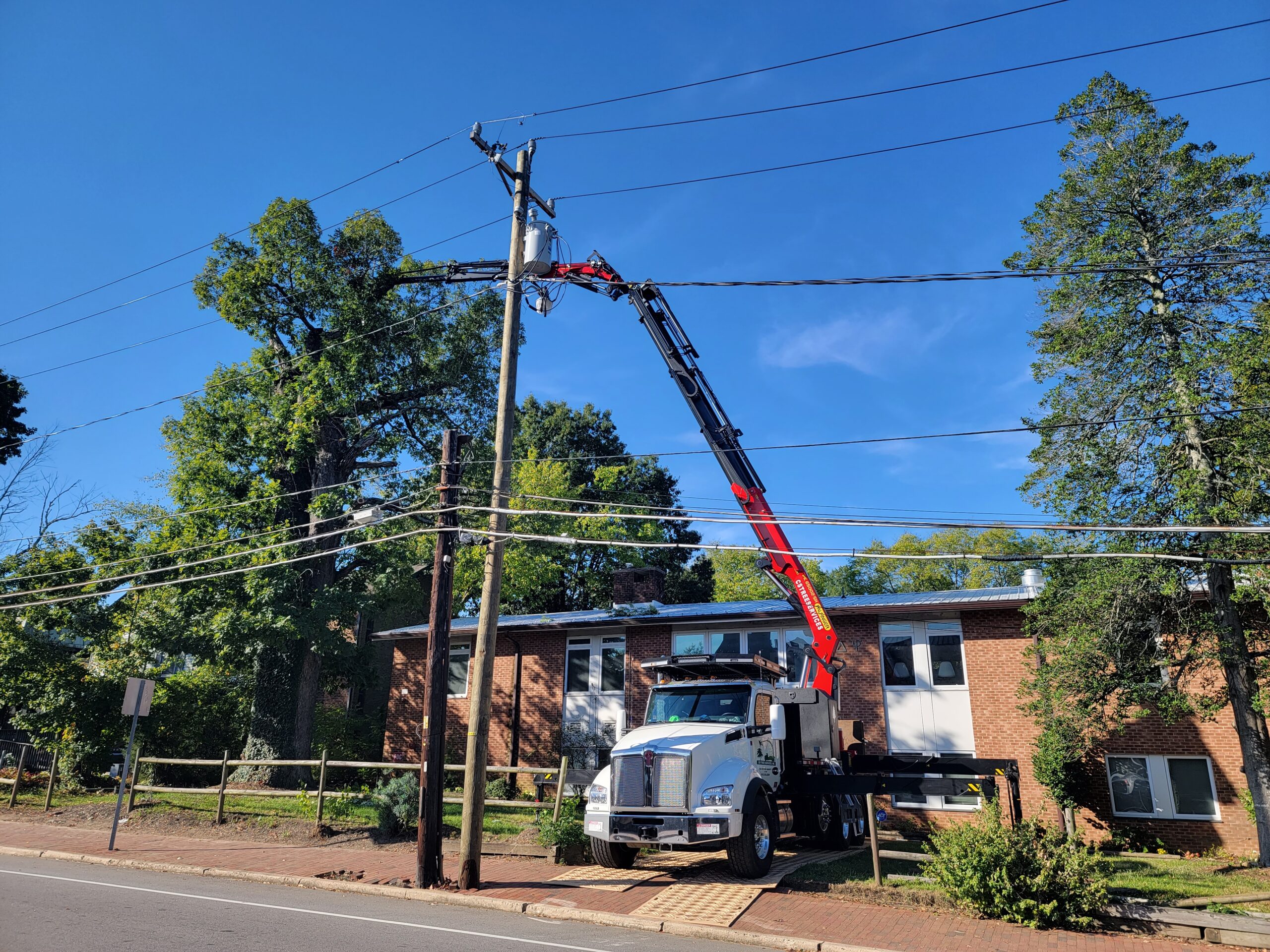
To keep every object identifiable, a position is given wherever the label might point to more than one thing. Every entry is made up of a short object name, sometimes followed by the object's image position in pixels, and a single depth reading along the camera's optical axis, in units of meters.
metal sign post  16.16
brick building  17.53
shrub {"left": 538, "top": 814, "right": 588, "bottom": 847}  13.28
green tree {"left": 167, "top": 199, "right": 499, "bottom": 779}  21.84
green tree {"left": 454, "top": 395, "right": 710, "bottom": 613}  38.44
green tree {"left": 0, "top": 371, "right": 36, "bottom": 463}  29.34
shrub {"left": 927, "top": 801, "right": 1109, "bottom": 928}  9.44
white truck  11.44
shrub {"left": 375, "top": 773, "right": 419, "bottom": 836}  15.72
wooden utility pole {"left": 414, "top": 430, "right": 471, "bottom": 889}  11.90
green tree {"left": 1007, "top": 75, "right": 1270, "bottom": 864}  13.47
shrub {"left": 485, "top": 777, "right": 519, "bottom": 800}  23.14
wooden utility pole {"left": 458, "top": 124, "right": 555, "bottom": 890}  11.93
